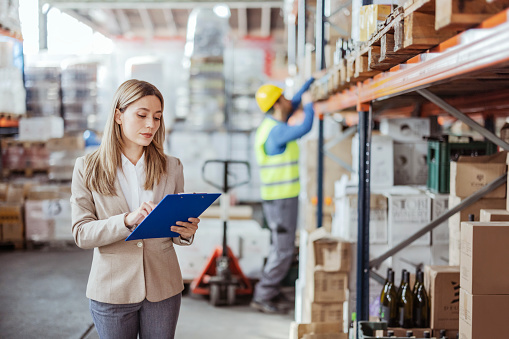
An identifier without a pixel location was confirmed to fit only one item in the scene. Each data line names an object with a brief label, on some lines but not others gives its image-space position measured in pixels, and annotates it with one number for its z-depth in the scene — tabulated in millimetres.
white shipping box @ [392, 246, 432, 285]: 3791
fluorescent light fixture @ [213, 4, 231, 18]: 10805
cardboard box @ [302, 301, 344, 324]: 3871
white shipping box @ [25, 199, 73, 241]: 7965
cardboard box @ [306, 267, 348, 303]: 3830
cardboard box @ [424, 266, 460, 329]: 2965
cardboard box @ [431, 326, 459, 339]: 2975
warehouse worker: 5363
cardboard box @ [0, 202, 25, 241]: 7875
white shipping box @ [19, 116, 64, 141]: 9078
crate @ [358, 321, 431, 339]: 2727
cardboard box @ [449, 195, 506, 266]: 3221
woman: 2256
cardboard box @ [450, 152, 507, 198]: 3211
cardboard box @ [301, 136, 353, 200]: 5996
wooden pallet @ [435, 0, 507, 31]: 1517
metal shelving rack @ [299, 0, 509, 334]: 1574
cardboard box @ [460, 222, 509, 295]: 2156
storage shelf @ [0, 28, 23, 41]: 7199
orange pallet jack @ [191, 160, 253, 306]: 5438
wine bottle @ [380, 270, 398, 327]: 3559
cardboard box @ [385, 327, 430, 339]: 2945
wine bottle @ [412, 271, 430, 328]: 3281
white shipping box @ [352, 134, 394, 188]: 4262
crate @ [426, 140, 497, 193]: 3771
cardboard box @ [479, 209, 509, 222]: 2502
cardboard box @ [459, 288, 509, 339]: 2154
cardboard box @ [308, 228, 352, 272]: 3795
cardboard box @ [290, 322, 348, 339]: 3570
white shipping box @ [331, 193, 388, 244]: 3764
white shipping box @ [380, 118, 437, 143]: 4535
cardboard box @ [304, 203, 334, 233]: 6246
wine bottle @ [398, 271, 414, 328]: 3513
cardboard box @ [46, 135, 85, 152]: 8953
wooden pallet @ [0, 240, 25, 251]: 7945
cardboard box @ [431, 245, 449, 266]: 3791
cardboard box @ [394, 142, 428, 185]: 4469
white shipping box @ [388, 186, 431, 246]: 3732
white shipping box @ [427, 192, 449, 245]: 3738
